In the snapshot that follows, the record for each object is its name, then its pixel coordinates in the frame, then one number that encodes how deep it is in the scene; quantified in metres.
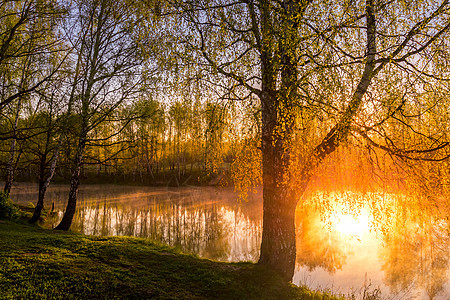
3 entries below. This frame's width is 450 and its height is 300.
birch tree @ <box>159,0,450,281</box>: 5.01
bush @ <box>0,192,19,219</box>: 11.55
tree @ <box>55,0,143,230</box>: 11.14
